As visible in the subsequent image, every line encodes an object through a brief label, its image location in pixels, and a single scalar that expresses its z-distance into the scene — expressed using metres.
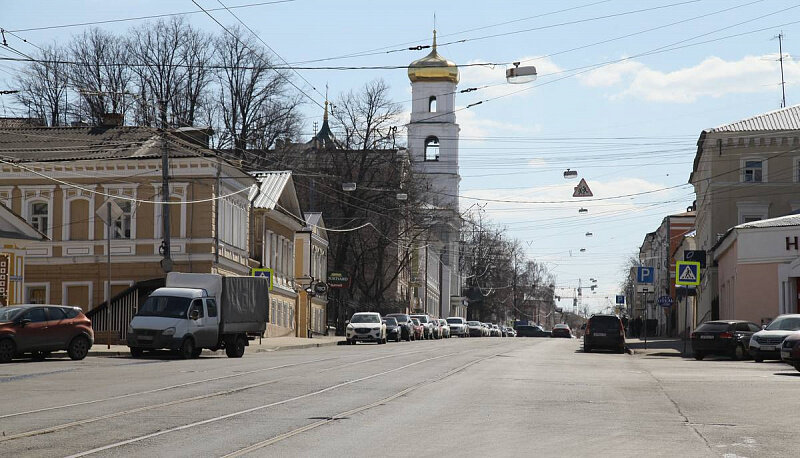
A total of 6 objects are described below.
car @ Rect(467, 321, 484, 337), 96.00
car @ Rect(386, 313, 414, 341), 67.56
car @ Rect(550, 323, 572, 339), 94.62
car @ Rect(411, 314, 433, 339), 76.62
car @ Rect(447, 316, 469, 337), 91.50
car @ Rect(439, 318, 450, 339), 82.81
